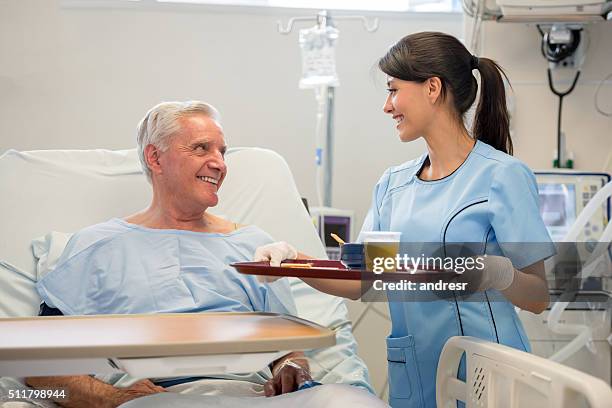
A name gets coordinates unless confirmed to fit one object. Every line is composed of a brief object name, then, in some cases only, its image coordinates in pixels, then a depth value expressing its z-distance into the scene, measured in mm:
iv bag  3023
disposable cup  1590
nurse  1847
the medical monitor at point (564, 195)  3088
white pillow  2178
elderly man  1862
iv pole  3191
